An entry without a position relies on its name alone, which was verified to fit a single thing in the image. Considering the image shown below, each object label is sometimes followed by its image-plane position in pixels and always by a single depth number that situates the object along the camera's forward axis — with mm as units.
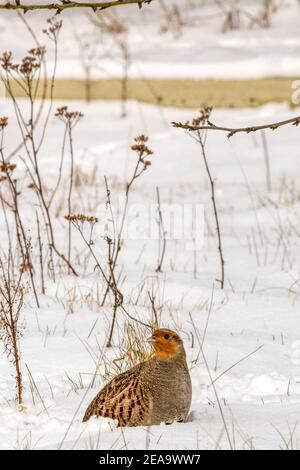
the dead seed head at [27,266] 8481
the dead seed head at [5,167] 8497
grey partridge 5527
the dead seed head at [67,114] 8891
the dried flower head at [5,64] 8867
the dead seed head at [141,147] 8077
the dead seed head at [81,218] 7859
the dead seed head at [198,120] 8641
